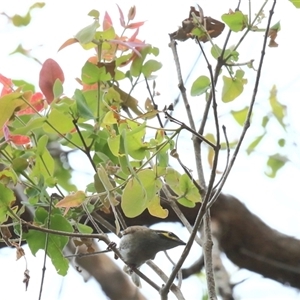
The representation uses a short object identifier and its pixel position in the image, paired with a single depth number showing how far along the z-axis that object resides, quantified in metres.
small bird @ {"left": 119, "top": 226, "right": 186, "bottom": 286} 8.35
